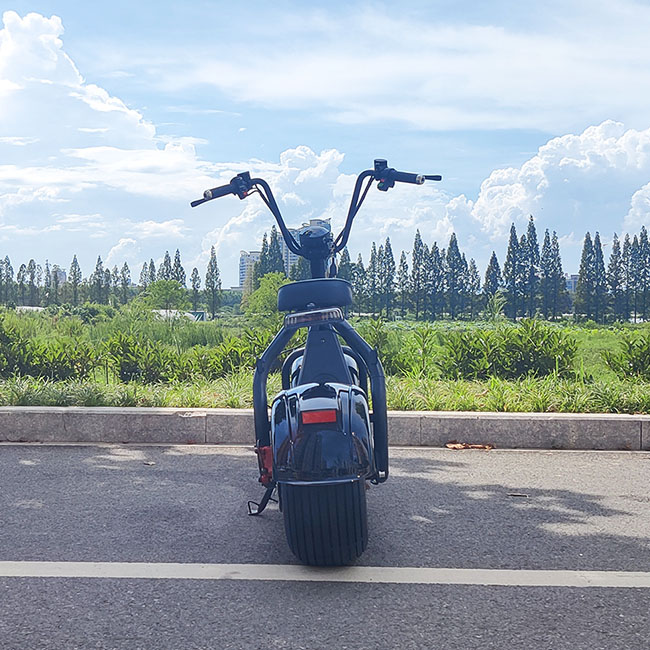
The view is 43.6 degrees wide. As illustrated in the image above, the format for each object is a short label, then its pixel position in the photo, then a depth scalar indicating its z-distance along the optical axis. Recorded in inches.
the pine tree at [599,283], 2236.8
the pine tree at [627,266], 2262.6
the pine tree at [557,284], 2292.1
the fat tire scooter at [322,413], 136.8
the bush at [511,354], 367.9
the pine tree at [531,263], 2342.5
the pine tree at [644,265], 2247.8
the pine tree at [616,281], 2223.2
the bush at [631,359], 370.0
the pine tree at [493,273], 2333.9
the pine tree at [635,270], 2250.0
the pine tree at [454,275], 2306.8
